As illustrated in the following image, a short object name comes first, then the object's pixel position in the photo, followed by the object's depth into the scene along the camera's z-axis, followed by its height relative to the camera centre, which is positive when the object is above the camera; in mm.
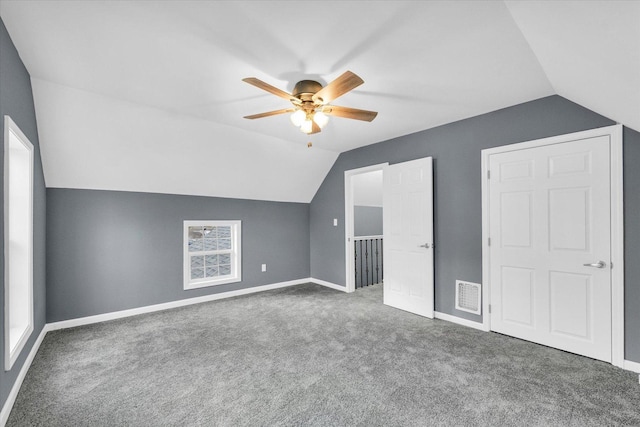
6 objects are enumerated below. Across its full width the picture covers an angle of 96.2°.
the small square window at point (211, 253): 4336 -618
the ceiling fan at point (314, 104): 2031 +886
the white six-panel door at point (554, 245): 2521 -313
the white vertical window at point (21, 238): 2387 -192
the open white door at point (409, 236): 3662 -302
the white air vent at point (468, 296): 3296 -980
